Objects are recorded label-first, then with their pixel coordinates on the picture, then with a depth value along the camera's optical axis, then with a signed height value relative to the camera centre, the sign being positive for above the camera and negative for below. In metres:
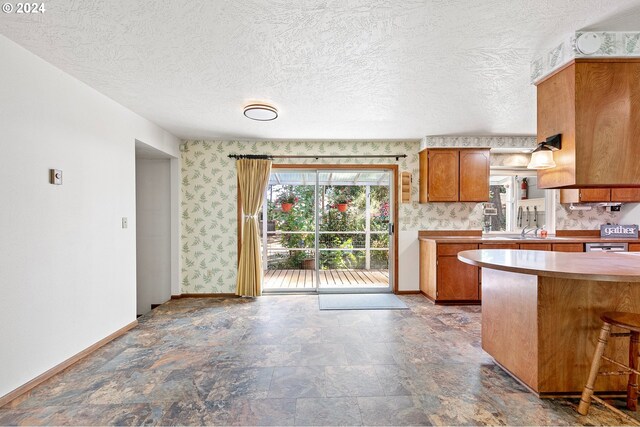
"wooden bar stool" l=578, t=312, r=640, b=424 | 1.64 -0.89
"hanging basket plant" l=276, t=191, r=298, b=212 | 4.78 +0.20
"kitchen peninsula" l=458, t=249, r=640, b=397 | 1.83 -0.74
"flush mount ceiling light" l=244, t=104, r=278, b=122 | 2.89 +1.06
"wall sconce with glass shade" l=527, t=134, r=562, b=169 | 1.98 +0.42
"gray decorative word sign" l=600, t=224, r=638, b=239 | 4.04 -0.29
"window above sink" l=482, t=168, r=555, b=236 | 4.60 +0.12
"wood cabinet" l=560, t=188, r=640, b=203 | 4.04 +0.23
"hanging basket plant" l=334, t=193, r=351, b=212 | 4.82 +0.17
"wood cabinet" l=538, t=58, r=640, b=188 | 1.83 +0.59
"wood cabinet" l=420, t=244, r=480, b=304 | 3.87 -0.91
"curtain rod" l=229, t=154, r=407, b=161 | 4.29 +0.86
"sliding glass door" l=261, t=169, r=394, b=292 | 4.67 -0.19
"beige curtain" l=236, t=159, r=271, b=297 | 4.21 -0.14
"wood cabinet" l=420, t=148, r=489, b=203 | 4.16 +0.53
